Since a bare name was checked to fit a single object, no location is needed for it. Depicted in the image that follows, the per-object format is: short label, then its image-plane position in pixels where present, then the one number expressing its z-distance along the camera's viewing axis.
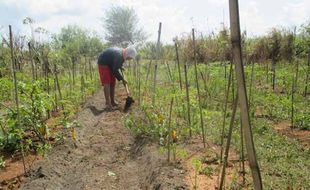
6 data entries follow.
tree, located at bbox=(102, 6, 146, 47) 31.01
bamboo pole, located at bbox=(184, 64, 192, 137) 3.89
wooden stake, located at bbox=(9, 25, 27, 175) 3.25
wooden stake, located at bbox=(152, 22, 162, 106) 5.01
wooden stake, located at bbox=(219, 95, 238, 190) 2.07
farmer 5.84
